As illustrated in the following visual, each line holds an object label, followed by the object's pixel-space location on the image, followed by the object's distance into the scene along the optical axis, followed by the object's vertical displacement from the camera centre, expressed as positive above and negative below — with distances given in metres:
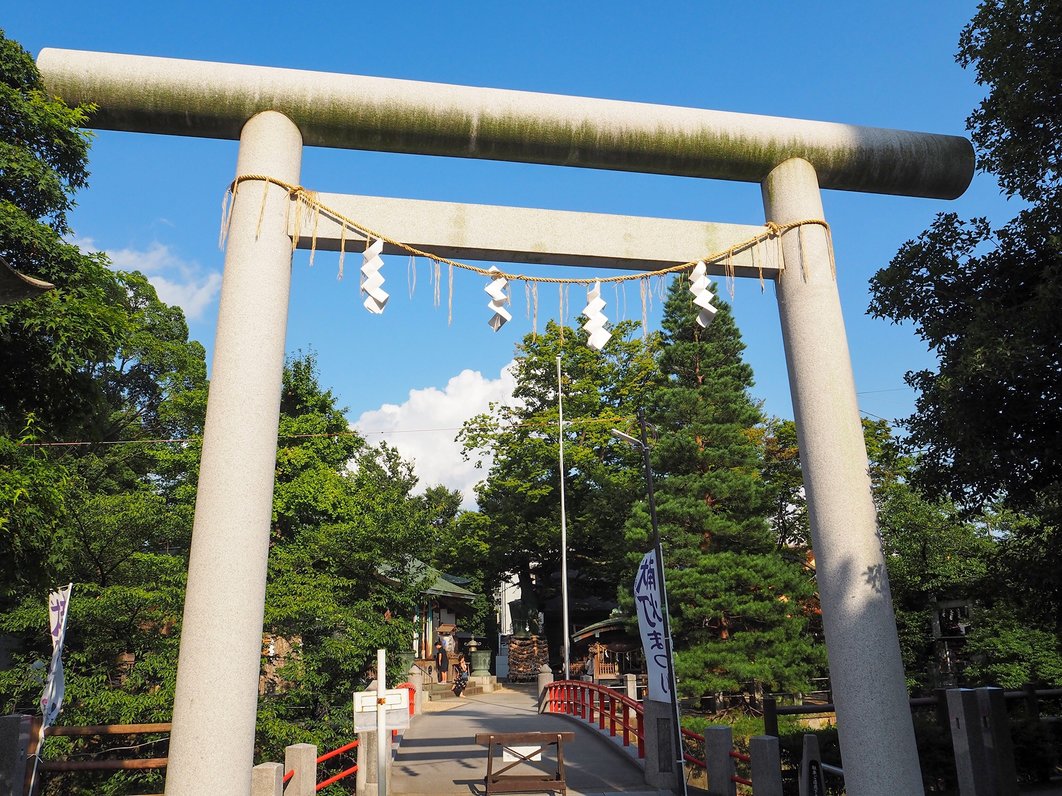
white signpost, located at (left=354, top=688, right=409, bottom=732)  7.48 -0.58
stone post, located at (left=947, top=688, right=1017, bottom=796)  6.80 -0.96
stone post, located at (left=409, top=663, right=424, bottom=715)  20.84 -1.20
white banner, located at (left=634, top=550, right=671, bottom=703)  8.77 +0.15
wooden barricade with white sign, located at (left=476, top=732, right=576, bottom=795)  8.92 -1.39
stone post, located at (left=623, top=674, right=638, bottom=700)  22.05 -1.22
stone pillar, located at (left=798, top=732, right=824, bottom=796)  6.75 -1.16
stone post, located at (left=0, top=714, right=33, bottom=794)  6.61 -0.83
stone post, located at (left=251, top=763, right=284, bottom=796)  7.04 -1.18
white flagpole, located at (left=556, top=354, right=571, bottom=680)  27.17 +2.70
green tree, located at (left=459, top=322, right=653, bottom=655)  31.92 +7.34
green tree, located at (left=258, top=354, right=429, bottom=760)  15.58 +1.40
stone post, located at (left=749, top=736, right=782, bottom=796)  7.42 -1.23
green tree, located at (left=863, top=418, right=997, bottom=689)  21.41 +1.98
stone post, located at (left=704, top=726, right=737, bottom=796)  8.25 -1.30
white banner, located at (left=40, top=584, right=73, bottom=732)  9.62 -0.07
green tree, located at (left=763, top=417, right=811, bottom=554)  29.22 +5.76
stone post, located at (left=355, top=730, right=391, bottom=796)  9.21 -1.46
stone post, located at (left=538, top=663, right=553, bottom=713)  20.78 -1.02
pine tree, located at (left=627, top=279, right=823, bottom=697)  22.38 +2.65
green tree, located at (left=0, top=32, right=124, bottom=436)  6.96 +3.64
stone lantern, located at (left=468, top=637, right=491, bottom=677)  34.22 -0.79
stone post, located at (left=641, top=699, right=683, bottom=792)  9.55 -1.35
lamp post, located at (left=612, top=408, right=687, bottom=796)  8.76 -0.27
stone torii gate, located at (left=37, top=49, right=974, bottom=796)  4.89 +3.08
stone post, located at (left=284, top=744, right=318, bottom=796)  8.02 -1.23
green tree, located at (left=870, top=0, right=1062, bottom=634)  5.54 +2.36
